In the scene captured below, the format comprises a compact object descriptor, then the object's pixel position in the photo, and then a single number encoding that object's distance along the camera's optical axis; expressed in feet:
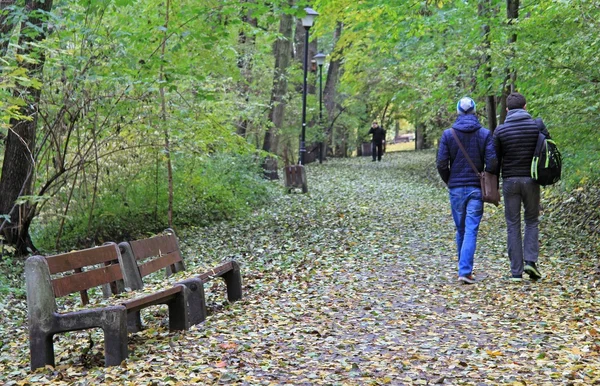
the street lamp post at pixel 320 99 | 96.02
